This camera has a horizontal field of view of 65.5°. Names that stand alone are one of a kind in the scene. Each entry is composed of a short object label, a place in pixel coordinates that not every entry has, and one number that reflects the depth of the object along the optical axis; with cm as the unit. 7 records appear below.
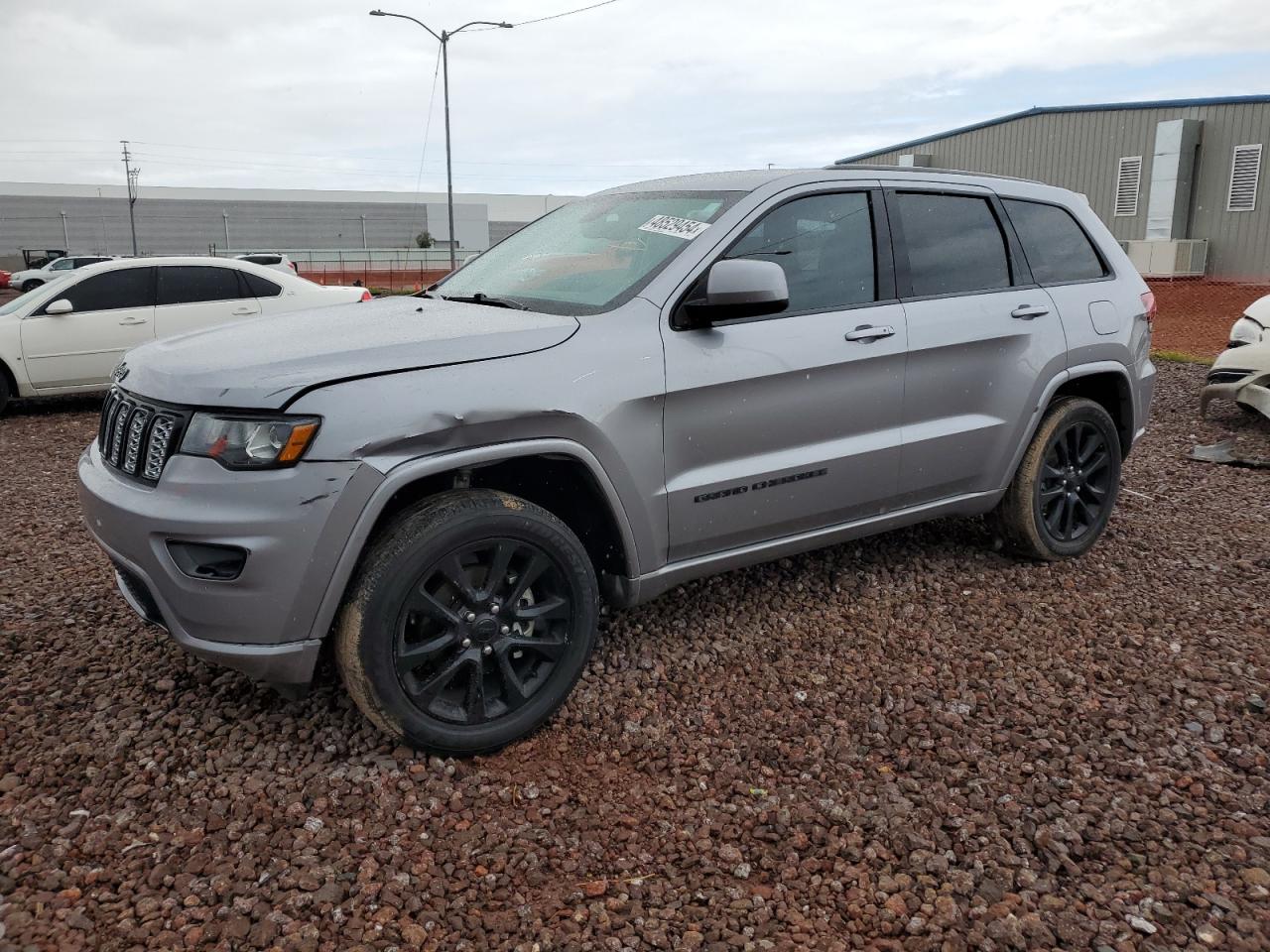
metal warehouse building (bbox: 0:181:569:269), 8119
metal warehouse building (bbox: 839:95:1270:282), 2591
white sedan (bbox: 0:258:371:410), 935
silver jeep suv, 279
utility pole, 7602
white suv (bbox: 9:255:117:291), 3256
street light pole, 2459
